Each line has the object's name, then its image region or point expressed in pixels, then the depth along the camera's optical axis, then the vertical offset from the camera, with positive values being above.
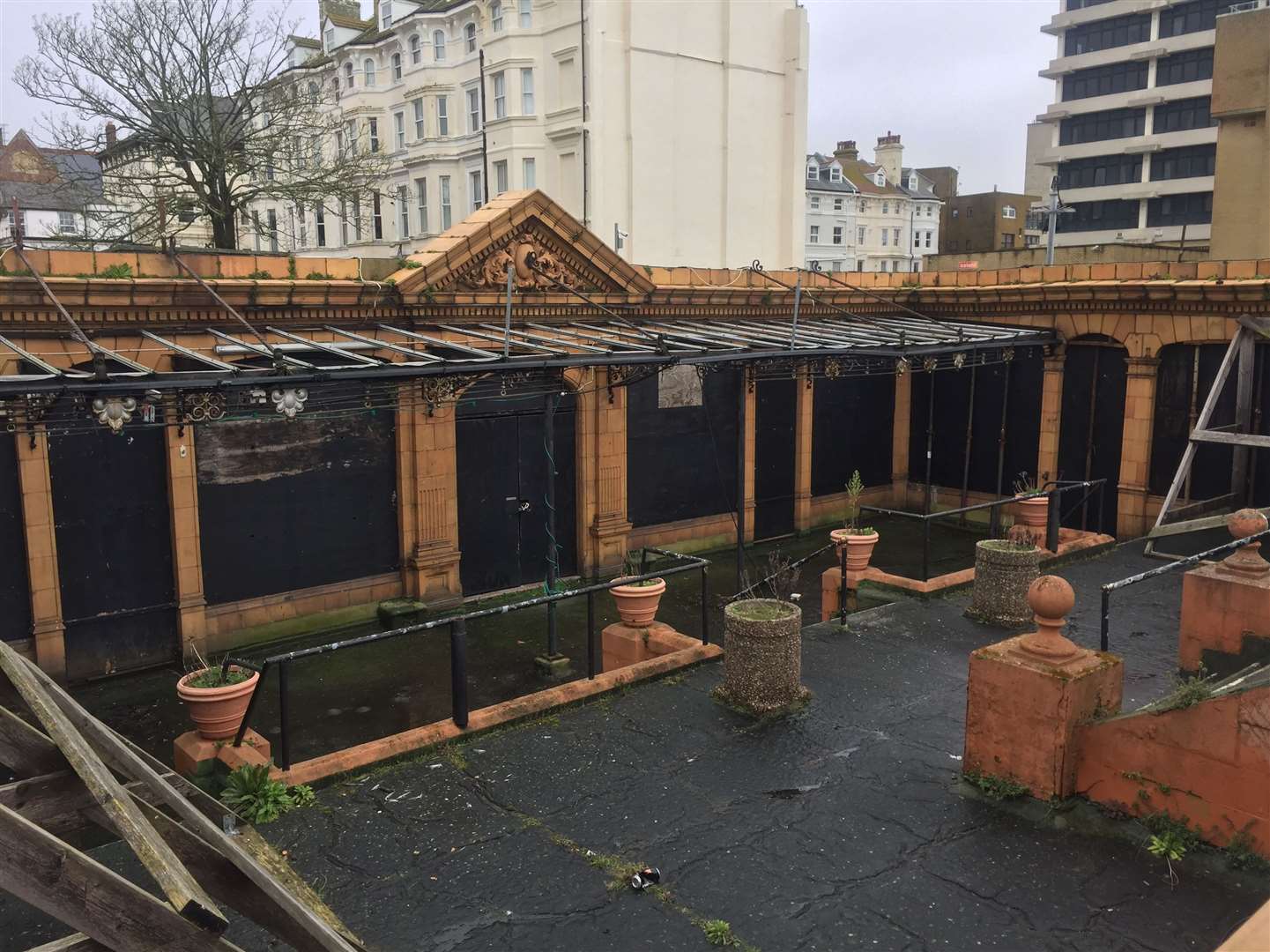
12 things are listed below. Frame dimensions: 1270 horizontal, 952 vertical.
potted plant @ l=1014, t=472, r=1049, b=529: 16.30 -3.30
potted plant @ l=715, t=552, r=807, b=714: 8.77 -3.09
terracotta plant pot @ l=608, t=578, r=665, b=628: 10.77 -3.17
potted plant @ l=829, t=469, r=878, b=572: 13.79 -3.24
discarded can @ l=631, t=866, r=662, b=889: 6.16 -3.55
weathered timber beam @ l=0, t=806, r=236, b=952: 3.09 -1.89
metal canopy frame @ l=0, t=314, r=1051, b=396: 8.41 -0.44
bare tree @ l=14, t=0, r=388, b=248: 21.94 +4.64
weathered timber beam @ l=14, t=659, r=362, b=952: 3.93 -2.20
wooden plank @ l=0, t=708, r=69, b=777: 3.95 -1.76
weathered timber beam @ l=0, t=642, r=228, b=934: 3.23 -1.76
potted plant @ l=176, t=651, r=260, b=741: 7.96 -3.14
